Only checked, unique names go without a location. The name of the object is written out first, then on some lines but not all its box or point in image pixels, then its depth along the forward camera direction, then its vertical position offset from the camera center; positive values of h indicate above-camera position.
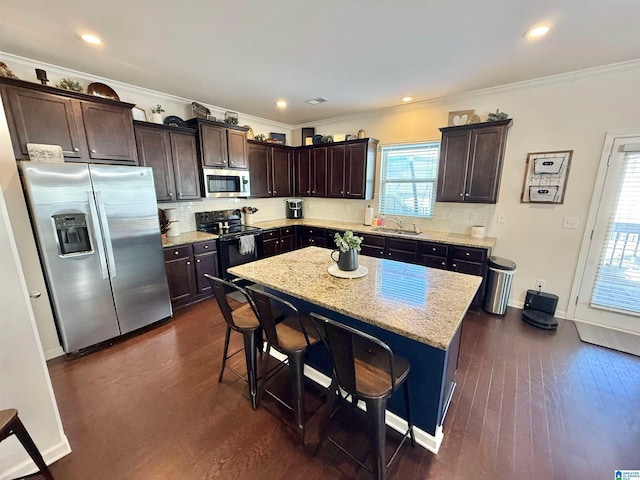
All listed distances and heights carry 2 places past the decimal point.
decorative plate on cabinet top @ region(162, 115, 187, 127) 3.43 +0.93
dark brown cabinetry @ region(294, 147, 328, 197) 4.73 +0.35
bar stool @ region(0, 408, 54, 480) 1.17 -1.12
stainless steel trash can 3.15 -1.18
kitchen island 1.37 -0.69
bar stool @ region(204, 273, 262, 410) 1.80 -0.99
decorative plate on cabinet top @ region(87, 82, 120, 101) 2.80 +1.11
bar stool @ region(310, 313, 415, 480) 1.17 -0.97
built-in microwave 3.73 +0.11
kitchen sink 3.92 -0.64
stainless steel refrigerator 2.17 -0.53
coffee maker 5.34 -0.36
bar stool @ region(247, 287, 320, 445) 1.55 -0.97
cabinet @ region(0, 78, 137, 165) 2.18 +0.64
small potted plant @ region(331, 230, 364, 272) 2.01 -0.49
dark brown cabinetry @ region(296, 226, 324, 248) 4.62 -0.87
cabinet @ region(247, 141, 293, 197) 4.43 +0.37
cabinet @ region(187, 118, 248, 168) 3.57 +0.68
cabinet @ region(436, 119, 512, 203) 3.17 +0.37
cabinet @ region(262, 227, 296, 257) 4.38 -0.90
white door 2.71 -0.60
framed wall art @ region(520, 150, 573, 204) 3.00 +0.16
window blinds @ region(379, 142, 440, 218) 3.95 +0.18
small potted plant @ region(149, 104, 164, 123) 3.23 +0.96
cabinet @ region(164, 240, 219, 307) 3.21 -1.04
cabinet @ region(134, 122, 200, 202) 3.11 +0.41
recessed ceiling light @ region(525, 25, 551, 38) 1.96 +1.24
